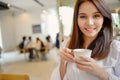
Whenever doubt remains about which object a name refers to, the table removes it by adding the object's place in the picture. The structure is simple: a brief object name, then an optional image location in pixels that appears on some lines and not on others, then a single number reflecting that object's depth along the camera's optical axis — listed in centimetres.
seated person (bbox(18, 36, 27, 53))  264
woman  57
